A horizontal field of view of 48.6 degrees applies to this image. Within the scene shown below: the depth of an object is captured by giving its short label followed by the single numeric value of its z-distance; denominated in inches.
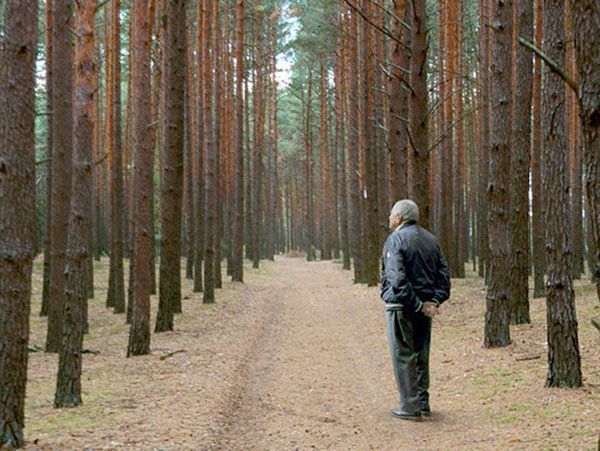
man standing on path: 258.2
